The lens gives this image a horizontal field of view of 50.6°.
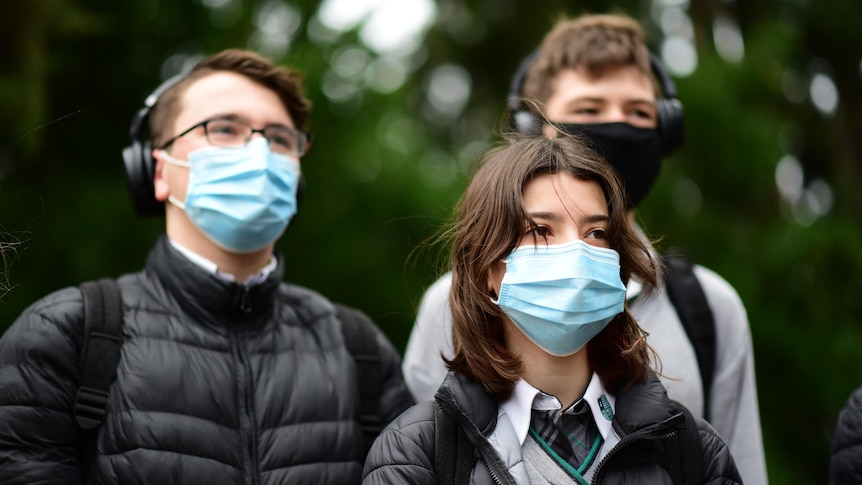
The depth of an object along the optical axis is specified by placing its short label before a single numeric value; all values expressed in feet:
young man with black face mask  11.62
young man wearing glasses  9.73
